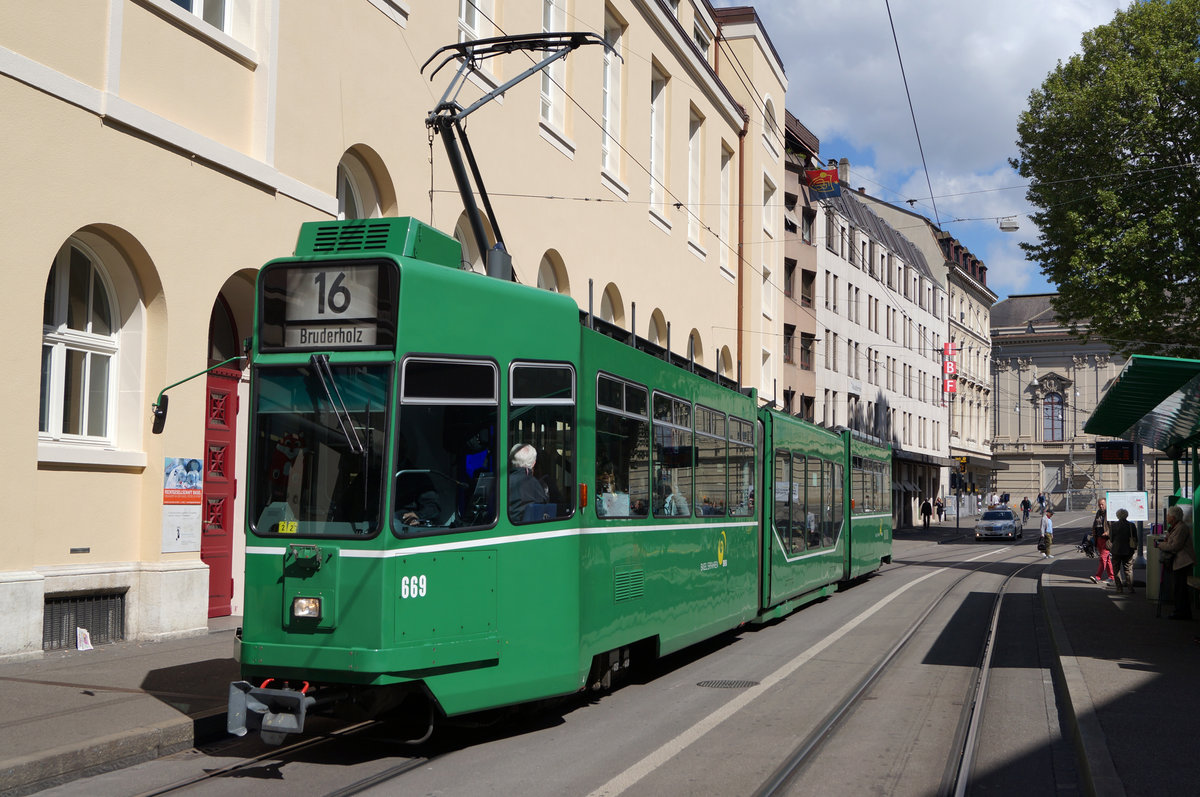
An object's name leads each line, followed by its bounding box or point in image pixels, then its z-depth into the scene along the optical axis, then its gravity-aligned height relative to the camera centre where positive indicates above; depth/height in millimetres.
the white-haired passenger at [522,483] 8109 -23
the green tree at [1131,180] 28938 +7747
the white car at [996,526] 52281 -1754
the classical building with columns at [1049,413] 88562 +5647
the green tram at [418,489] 7371 -68
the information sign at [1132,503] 26516 -341
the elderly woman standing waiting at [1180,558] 16109 -940
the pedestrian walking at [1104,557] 25625 -1494
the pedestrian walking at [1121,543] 21375 -1000
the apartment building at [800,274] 49344 +9138
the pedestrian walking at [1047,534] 38188 -1518
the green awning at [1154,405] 11234 +974
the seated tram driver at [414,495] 7445 -106
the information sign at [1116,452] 24750 +745
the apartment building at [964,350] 76500 +9782
